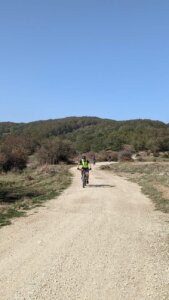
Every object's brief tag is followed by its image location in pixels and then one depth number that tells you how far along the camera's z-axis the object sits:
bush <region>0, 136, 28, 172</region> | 37.67
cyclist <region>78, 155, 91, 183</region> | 17.83
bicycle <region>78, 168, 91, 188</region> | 17.81
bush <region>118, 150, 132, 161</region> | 52.68
